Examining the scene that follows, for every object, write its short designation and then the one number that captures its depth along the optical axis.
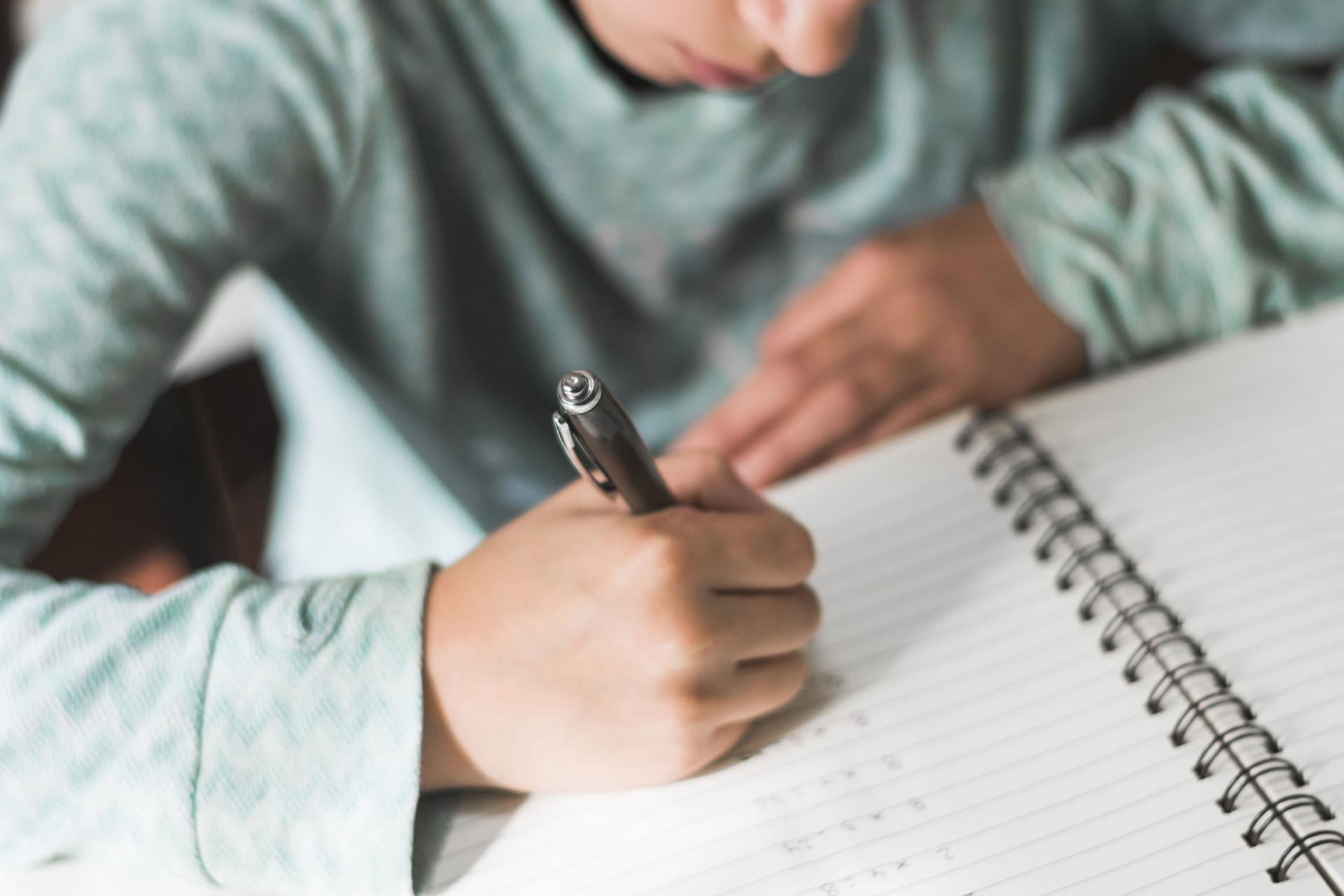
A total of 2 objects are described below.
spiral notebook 0.37
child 0.40
